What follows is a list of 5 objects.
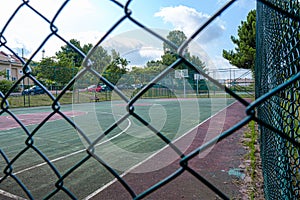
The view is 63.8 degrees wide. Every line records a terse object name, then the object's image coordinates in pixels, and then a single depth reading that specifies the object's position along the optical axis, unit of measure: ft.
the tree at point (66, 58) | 53.74
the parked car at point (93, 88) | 55.98
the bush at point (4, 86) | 30.42
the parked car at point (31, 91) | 47.56
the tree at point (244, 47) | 38.27
